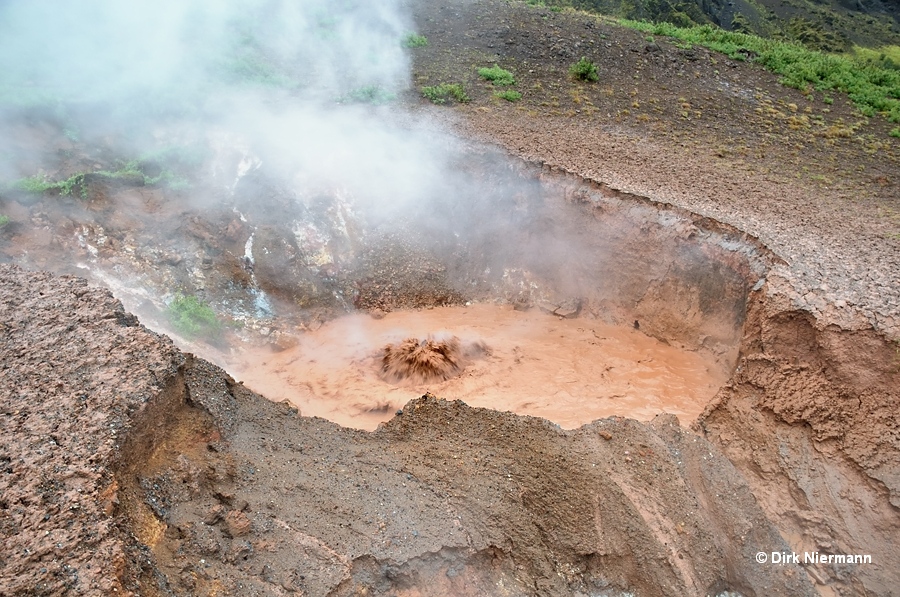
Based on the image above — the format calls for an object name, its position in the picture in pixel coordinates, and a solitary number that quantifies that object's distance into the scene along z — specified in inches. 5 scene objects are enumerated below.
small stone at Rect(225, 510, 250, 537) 136.9
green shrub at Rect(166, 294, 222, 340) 271.7
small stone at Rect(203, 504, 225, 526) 136.3
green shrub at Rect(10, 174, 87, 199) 278.5
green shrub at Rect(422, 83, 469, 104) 406.3
